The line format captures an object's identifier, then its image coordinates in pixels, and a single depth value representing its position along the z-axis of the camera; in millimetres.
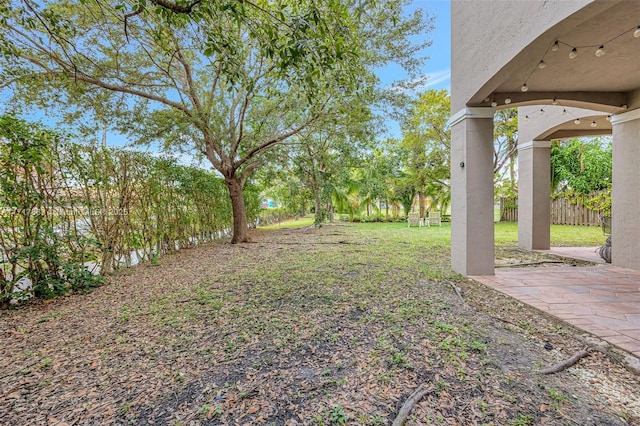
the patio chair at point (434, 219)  16312
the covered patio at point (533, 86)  3467
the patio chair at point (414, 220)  15906
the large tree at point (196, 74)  2934
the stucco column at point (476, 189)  4941
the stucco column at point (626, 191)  5391
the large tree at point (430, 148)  14703
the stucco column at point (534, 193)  7629
